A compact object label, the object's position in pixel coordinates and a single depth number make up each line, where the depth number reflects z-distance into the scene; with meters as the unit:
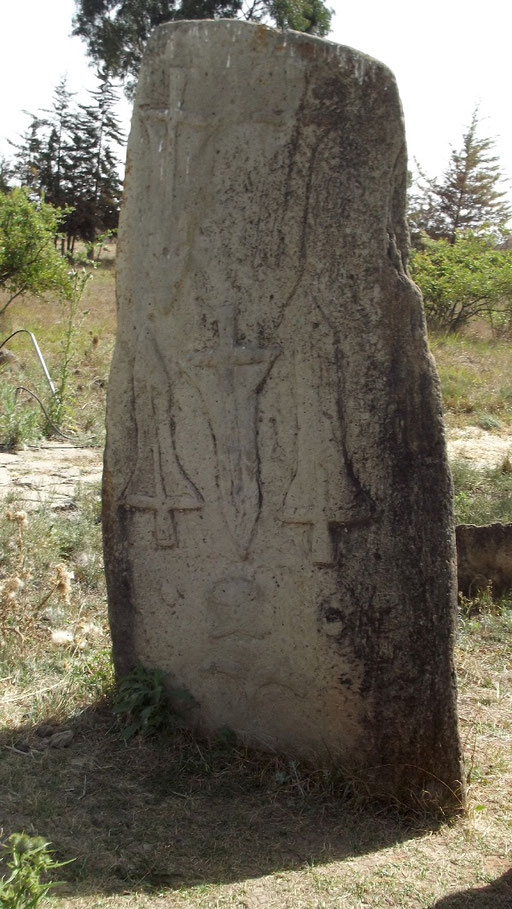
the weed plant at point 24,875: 1.79
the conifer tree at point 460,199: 19.62
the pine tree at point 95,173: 22.81
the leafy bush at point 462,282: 11.42
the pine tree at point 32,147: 23.86
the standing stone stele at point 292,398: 2.56
